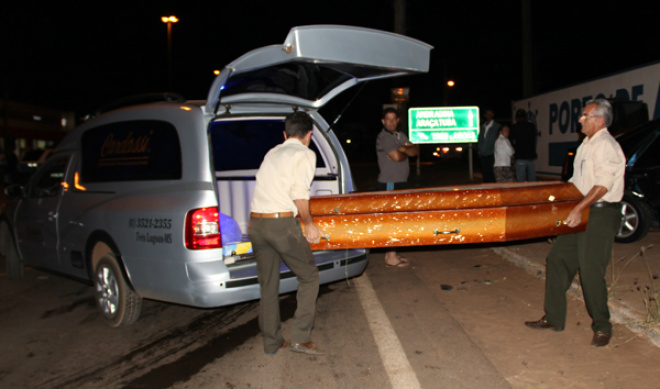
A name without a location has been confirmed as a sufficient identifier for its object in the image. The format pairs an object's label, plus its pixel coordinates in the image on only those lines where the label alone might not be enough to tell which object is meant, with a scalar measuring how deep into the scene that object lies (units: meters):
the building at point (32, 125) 51.44
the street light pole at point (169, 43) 26.77
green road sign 18.34
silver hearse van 4.41
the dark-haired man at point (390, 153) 7.37
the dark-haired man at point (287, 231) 4.17
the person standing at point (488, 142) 11.66
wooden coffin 4.45
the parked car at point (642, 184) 7.79
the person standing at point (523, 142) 10.84
